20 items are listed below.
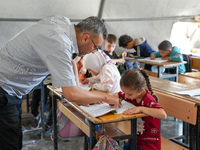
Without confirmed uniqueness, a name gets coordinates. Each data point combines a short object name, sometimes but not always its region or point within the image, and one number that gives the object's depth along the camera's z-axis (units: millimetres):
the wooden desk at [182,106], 2230
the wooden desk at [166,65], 4550
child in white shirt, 2555
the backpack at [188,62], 4941
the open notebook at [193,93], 2373
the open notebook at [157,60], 4776
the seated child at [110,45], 4668
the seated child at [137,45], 5398
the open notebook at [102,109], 1922
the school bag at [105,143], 1916
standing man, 1650
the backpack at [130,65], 4352
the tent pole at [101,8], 5307
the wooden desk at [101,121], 1824
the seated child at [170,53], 4758
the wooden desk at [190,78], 3279
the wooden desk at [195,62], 5080
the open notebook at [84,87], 2646
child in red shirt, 2010
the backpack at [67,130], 3004
